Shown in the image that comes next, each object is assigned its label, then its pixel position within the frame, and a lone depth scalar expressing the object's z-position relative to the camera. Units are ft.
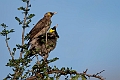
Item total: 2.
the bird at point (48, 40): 28.89
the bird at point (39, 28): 36.21
